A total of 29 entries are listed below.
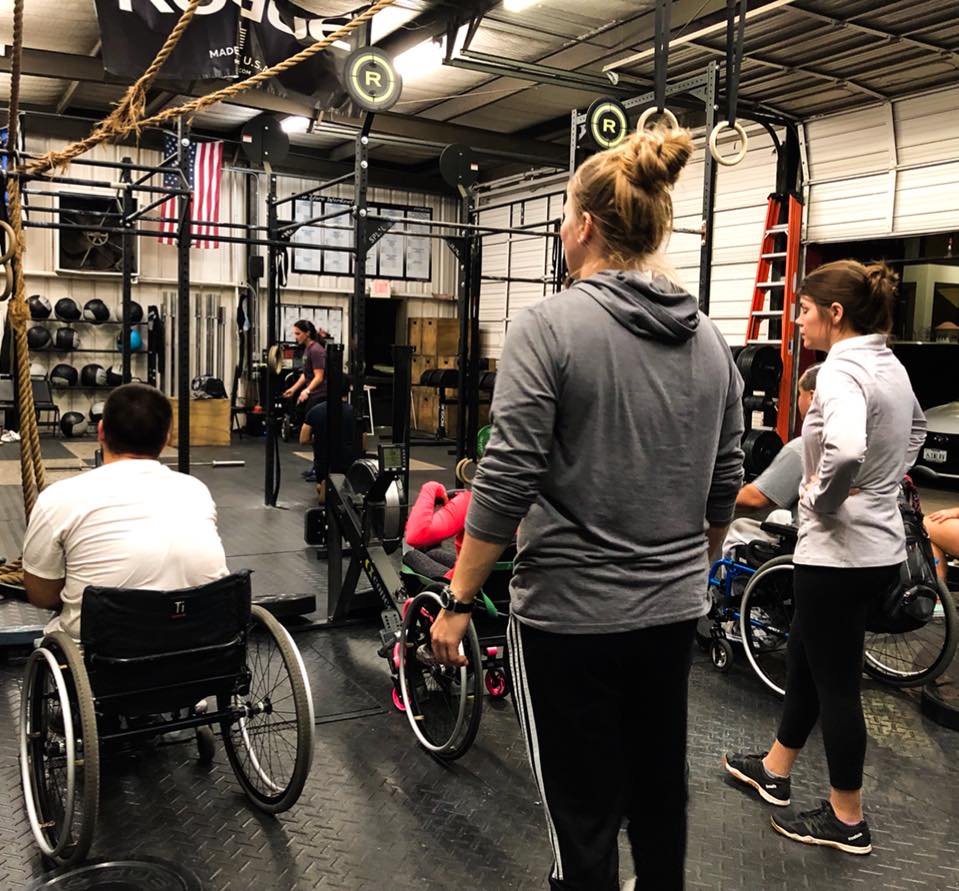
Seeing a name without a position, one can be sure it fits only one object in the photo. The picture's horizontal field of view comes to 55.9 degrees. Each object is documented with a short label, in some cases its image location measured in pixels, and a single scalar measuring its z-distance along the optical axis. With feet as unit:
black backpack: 7.81
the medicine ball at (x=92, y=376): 35.60
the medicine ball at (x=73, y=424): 34.35
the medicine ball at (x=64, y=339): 34.76
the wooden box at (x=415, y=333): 41.16
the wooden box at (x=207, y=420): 34.19
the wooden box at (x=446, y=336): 39.52
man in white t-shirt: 6.84
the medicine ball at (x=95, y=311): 35.60
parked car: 25.57
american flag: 34.76
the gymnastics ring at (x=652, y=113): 8.20
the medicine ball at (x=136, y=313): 34.73
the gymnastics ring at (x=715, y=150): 10.08
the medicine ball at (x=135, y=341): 36.40
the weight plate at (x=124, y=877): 6.44
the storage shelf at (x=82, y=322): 35.53
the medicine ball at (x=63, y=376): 35.40
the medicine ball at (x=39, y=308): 34.45
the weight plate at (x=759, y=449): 20.97
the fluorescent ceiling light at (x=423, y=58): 25.92
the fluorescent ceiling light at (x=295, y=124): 33.99
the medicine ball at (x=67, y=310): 35.04
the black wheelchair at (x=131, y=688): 6.43
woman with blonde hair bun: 4.13
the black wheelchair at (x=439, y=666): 8.38
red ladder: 27.45
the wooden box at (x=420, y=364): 40.19
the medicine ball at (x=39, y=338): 34.48
